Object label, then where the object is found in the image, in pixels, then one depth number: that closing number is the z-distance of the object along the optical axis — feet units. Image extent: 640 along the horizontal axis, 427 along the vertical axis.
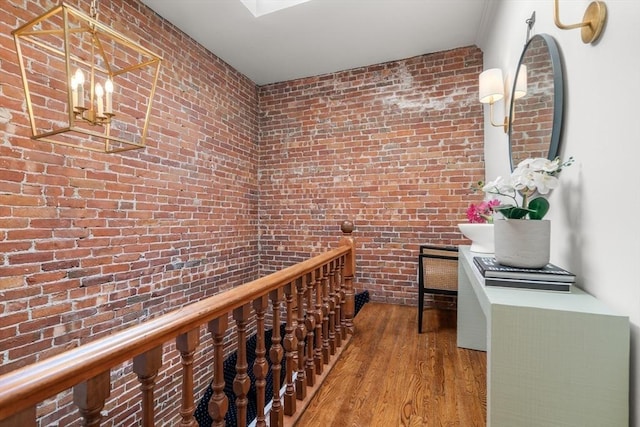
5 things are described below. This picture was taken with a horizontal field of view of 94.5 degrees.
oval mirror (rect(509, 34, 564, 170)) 4.27
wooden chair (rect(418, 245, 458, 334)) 8.21
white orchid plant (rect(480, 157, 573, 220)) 3.62
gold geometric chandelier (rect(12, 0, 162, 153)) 4.74
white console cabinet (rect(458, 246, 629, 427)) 2.60
